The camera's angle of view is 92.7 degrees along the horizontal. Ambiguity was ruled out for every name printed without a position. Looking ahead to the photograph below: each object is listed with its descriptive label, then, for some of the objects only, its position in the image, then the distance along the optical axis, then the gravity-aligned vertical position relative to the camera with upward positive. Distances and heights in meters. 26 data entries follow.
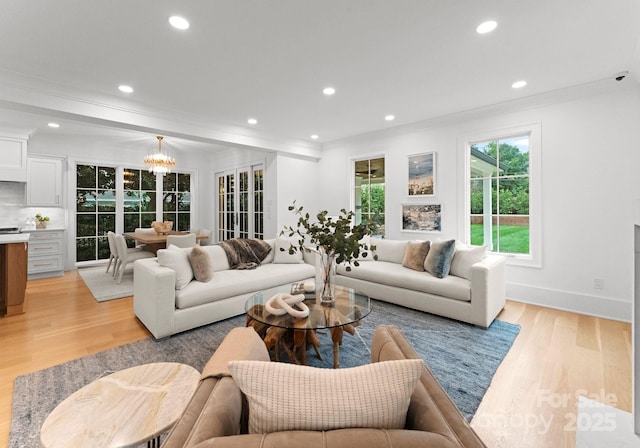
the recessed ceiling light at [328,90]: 3.53 +1.61
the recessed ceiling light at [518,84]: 3.35 +1.58
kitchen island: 3.35 -0.50
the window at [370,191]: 5.52 +0.68
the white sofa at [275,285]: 2.85 -0.65
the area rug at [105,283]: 4.20 -0.87
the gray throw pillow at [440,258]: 3.48 -0.37
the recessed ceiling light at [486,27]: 2.30 +1.54
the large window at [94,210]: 6.12 +0.39
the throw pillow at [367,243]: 4.50 -0.24
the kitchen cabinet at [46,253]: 5.15 -0.43
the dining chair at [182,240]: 4.76 -0.20
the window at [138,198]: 6.69 +0.67
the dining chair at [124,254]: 4.75 -0.42
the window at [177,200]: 7.28 +0.69
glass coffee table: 2.07 -0.65
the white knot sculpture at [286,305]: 2.17 -0.58
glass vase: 2.47 -0.46
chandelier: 5.63 +1.22
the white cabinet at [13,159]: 4.90 +1.14
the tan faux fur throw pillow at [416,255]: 3.81 -0.36
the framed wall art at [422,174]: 4.74 +0.84
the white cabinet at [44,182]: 5.48 +0.86
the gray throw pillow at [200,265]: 3.26 -0.40
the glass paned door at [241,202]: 6.50 +0.58
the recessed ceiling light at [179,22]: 2.25 +1.55
